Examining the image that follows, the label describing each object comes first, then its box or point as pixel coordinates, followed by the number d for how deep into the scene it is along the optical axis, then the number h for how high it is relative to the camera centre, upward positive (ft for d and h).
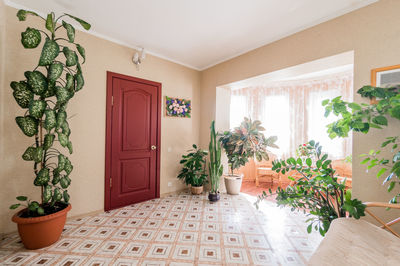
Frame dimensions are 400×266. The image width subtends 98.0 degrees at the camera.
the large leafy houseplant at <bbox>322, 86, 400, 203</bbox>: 4.15 +0.58
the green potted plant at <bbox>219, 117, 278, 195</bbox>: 10.93 -0.64
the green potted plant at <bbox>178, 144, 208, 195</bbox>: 11.04 -2.57
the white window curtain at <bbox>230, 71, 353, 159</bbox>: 13.37 +2.27
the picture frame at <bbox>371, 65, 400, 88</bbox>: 5.47 +1.95
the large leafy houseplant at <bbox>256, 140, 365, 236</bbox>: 4.87 -1.67
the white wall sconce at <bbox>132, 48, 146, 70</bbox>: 9.44 +4.10
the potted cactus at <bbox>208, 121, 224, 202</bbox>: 10.73 -2.04
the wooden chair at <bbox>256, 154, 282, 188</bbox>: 14.12 -3.16
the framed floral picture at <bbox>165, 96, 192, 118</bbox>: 11.16 +1.70
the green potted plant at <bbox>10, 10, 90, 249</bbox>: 5.28 +0.22
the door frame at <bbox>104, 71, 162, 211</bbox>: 8.82 -0.50
